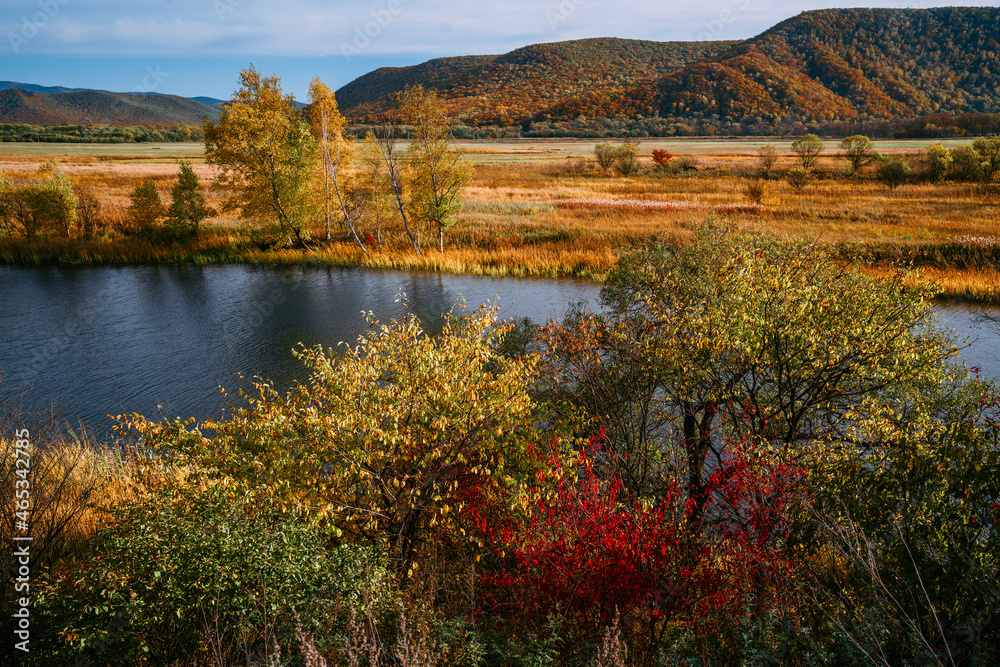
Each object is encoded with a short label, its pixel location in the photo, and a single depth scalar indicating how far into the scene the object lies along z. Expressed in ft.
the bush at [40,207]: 120.26
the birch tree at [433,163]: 106.52
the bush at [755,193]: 155.02
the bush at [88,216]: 128.98
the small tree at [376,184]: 115.96
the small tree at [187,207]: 123.24
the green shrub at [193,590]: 16.92
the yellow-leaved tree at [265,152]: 110.22
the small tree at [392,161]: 102.58
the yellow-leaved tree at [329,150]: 109.60
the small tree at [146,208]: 124.98
